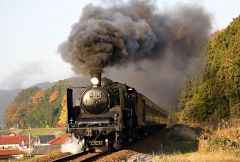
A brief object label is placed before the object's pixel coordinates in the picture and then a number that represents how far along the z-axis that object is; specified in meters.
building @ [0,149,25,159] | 70.43
